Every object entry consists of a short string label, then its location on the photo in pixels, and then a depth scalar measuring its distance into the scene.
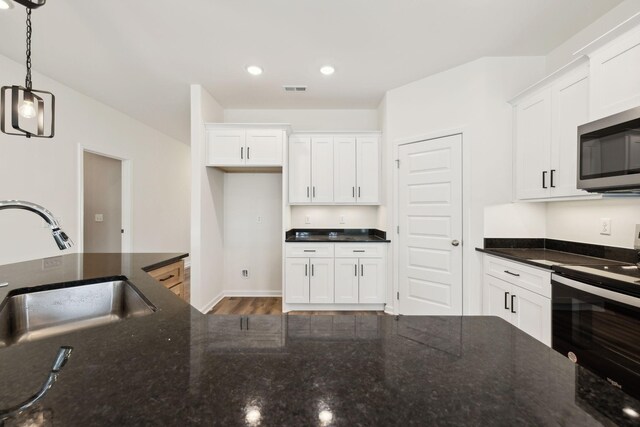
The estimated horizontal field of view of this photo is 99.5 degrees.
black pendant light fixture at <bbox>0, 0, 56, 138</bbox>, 1.33
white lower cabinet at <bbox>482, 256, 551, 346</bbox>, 1.81
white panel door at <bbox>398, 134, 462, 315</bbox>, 2.75
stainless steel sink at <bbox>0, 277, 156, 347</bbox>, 1.09
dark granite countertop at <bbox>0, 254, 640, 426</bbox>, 0.43
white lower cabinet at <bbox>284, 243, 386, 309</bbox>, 3.36
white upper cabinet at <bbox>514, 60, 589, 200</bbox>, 1.94
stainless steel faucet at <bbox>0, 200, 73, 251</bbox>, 0.97
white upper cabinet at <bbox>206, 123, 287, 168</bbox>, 3.36
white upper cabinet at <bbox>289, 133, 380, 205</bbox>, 3.59
